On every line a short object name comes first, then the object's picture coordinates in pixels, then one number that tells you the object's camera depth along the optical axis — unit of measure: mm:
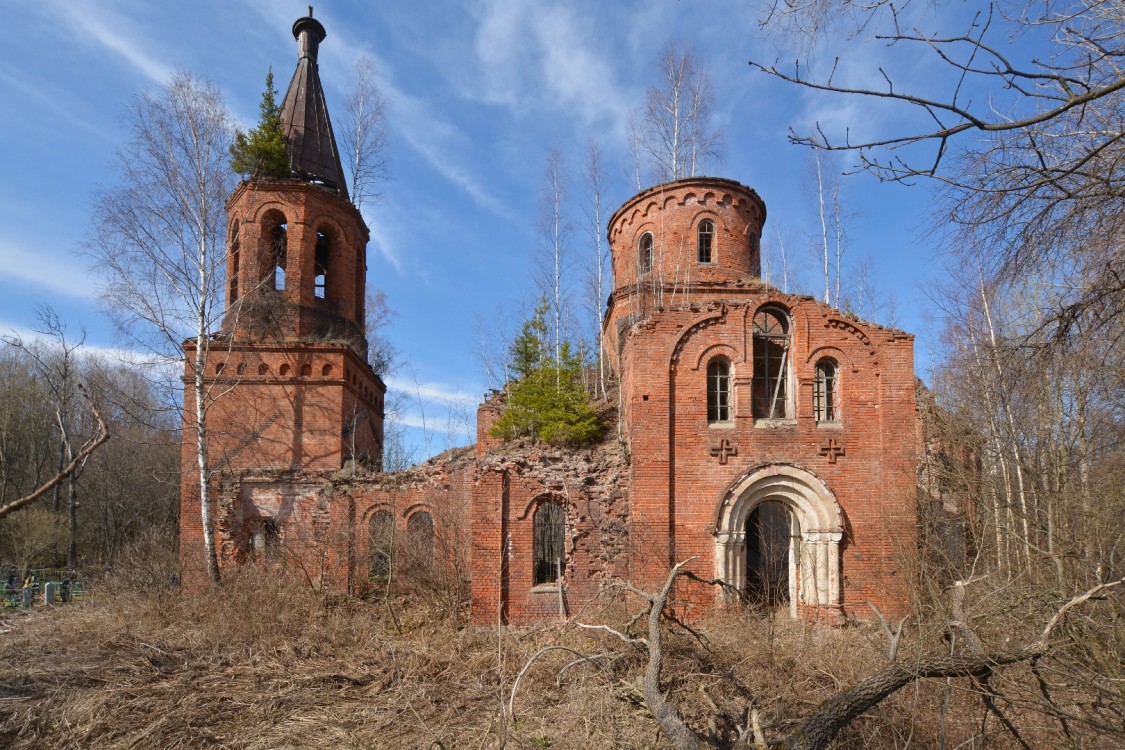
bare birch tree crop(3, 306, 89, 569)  24906
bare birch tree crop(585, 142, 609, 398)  19000
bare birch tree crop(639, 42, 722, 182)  20562
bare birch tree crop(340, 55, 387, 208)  24984
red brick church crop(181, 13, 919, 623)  12492
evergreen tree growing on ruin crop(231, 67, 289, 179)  17906
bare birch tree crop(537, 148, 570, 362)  17573
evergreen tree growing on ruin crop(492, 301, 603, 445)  14406
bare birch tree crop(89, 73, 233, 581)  14039
